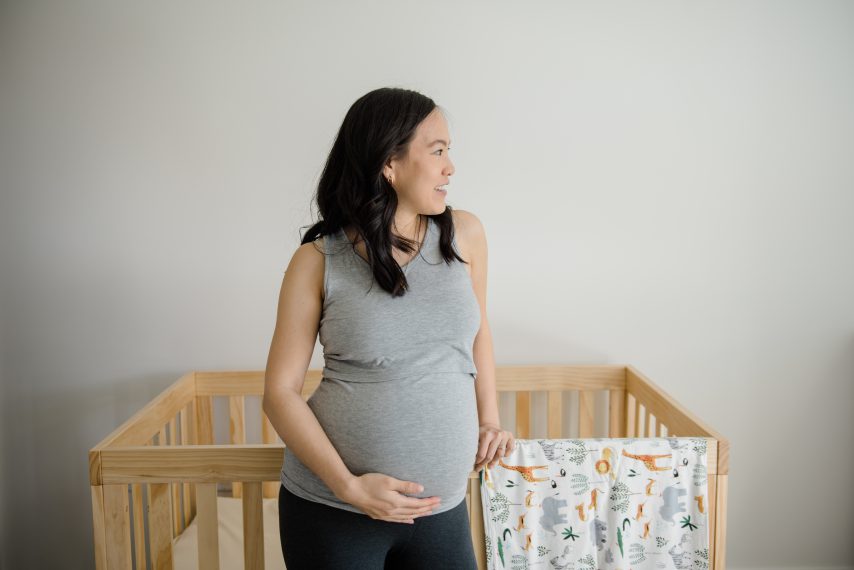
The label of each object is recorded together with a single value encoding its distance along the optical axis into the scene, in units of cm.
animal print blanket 130
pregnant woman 105
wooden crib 131
